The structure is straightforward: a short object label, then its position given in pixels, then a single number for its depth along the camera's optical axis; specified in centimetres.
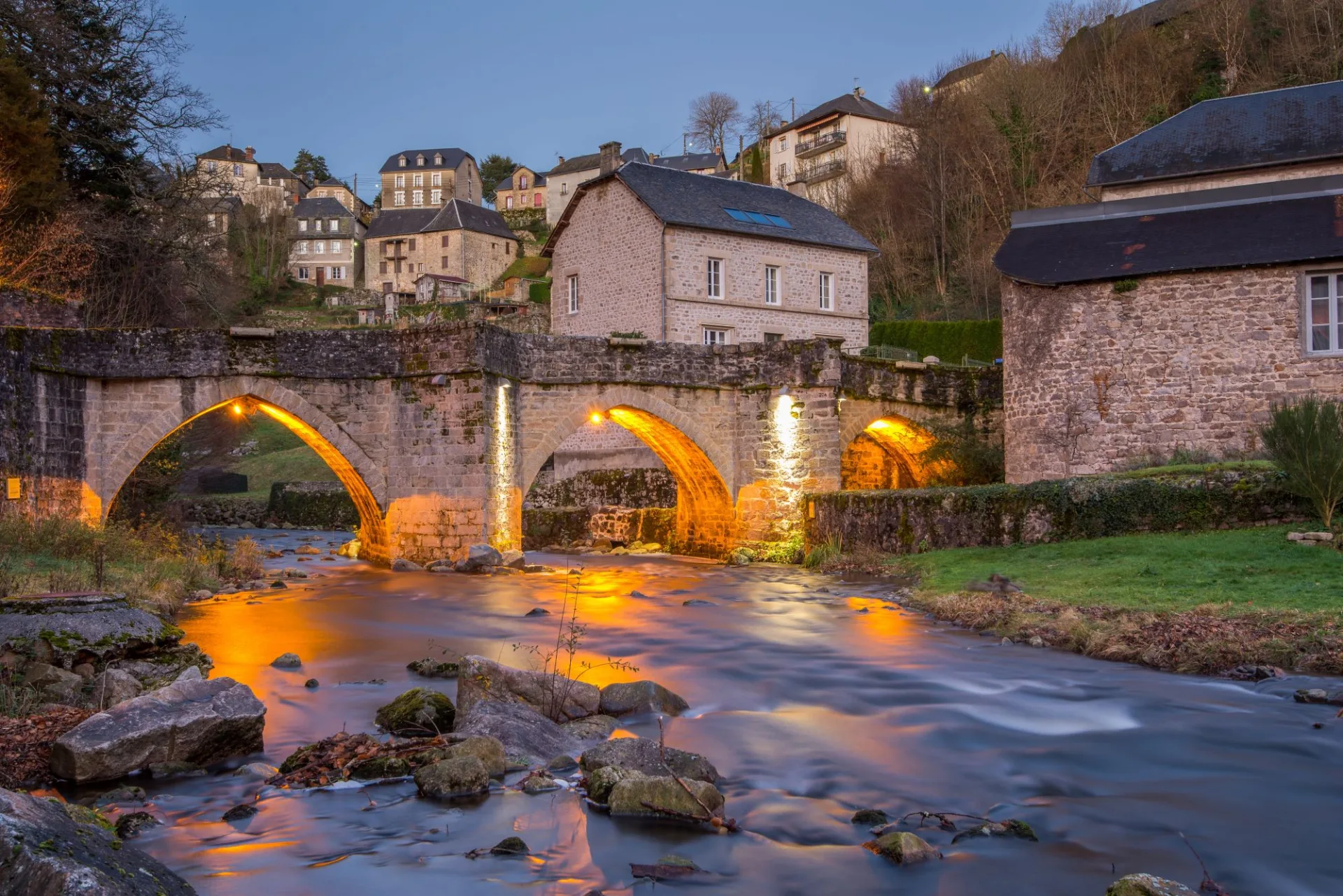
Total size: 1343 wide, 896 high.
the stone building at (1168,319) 1605
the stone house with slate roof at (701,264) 2889
